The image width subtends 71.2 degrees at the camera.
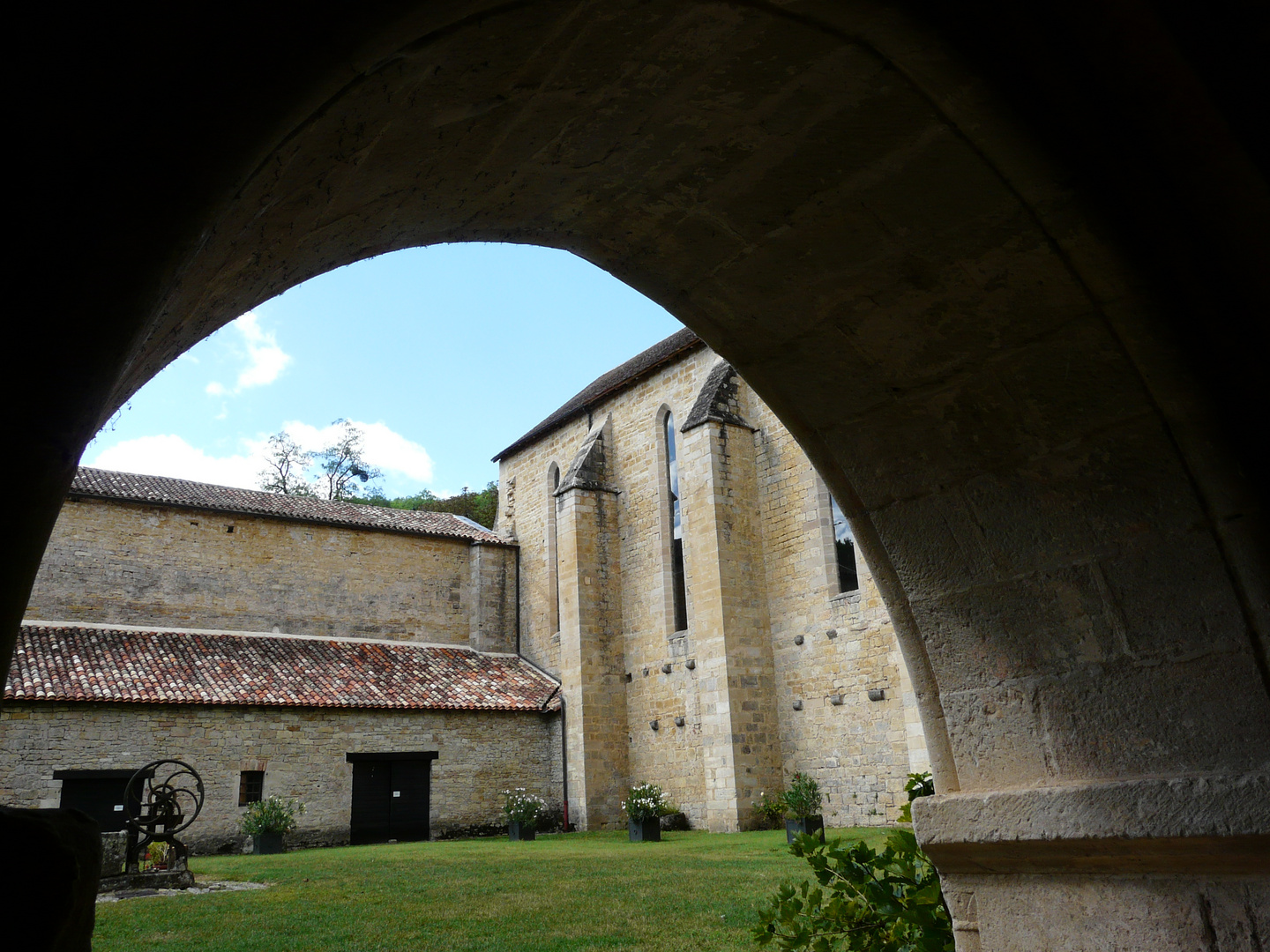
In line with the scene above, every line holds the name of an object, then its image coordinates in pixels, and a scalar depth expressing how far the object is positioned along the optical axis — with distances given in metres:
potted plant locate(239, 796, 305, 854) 15.78
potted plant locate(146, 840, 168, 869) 11.56
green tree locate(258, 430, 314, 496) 38.50
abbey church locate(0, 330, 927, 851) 15.49
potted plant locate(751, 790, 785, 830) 15.48
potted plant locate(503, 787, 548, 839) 17.19
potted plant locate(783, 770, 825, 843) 12.86
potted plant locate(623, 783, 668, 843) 15.17
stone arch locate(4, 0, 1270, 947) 1.55
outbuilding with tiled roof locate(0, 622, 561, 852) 15.39
